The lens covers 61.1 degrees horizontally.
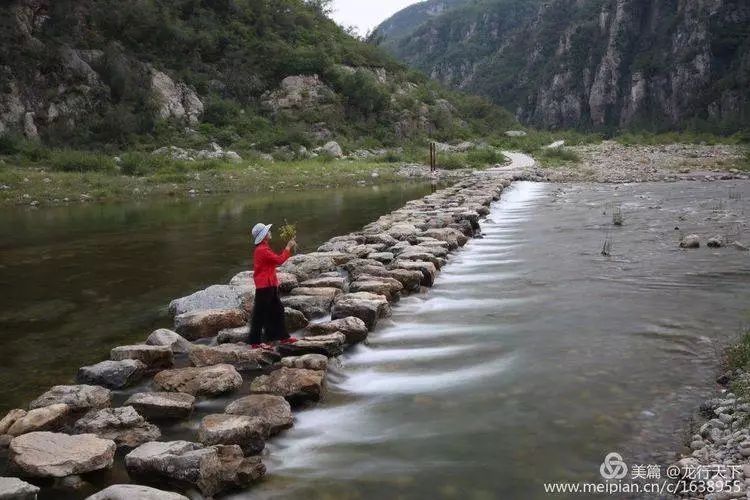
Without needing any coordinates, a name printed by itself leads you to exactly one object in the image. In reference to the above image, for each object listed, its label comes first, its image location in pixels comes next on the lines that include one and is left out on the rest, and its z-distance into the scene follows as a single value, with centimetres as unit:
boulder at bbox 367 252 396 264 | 898
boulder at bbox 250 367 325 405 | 478
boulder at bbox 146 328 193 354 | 586
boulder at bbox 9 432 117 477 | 373
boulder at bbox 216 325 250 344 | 626
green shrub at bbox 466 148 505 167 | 3416
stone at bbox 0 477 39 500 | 331
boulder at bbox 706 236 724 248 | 995
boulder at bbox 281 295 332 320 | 706
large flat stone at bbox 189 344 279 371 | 559
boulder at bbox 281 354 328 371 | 526
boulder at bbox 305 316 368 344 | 601
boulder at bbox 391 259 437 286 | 816
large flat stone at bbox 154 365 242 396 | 498
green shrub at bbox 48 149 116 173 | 2515
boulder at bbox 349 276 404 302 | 728
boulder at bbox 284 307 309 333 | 666
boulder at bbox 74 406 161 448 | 419
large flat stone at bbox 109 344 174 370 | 554
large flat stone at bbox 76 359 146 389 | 522
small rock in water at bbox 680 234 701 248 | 1000
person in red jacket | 591
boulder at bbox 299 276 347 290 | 783
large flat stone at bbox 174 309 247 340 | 653
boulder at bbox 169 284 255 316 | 711
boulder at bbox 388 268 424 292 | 789
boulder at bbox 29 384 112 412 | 466
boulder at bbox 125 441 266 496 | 363
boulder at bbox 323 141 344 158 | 3579
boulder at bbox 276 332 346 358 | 565
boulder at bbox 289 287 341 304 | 727
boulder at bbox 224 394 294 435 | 434
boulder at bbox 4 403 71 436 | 425
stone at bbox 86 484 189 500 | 329
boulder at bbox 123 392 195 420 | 457
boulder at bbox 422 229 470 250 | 1061
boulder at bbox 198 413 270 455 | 404
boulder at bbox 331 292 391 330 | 646
